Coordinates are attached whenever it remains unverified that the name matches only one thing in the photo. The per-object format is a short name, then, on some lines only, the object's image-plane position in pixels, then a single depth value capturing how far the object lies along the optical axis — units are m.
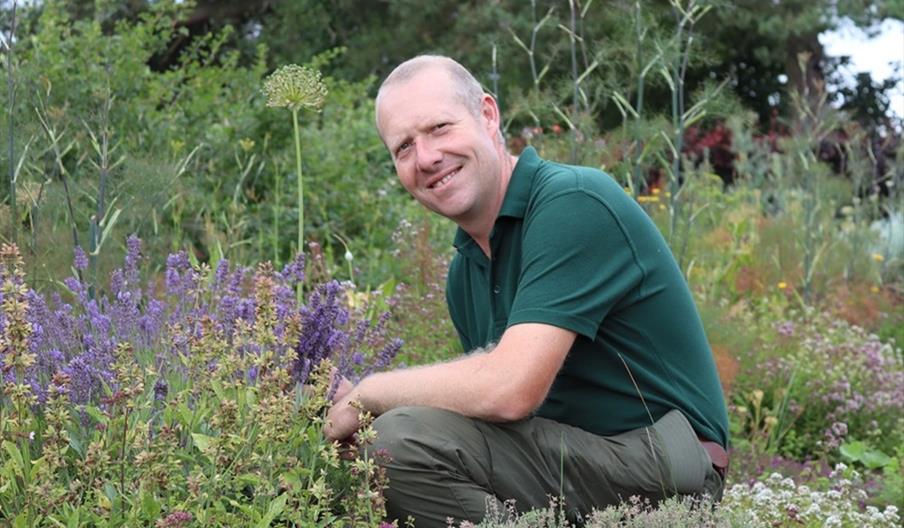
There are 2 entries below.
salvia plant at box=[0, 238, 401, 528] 2.66
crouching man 3.22
